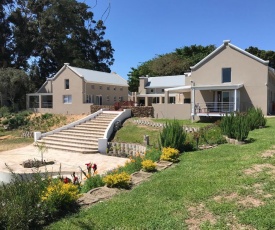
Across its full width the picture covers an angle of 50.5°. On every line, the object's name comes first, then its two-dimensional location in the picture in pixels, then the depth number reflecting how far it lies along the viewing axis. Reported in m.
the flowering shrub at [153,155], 10.60
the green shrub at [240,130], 12.27
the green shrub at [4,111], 38.24
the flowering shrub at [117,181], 7.27
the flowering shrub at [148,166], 8.78
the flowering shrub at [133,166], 9.48
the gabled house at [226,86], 27.50
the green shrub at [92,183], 7.75
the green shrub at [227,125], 12.92
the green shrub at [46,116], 35.96
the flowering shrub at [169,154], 10.01
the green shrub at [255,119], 17.61
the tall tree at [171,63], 58.84
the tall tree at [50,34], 52.56
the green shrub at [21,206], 4.89
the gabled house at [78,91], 37.97
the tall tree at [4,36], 50.84
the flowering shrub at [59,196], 5.73
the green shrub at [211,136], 12.98
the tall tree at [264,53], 54.69
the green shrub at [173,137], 11.45
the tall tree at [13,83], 40.78
